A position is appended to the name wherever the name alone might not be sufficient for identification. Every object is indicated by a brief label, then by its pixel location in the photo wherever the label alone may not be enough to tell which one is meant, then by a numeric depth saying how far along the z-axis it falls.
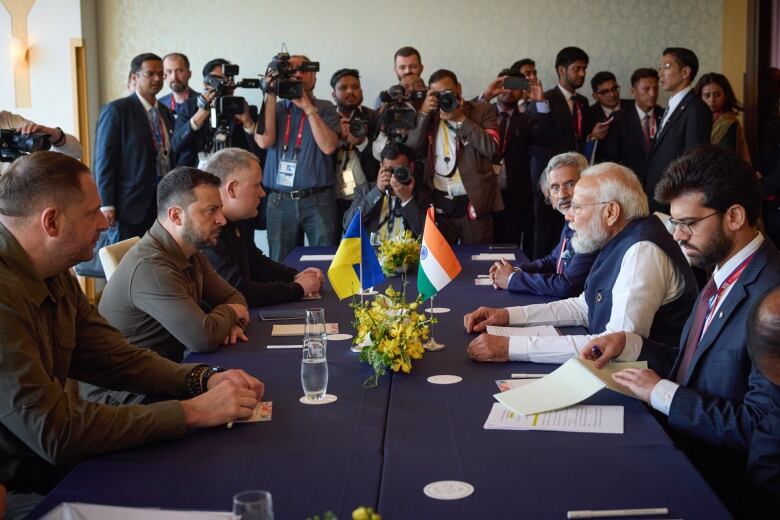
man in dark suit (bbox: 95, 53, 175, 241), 5.98
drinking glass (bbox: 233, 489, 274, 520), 1.16
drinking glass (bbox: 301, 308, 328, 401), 2.24
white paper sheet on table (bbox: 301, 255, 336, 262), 5.06
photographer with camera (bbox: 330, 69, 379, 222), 6.32
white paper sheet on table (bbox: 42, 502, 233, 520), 1.60
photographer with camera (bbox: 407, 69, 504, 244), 5.95
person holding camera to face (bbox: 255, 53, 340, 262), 6.15
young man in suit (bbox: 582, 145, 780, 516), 2.12
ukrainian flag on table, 3.29
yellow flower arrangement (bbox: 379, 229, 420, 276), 4.22
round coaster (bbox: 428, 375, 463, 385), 2.46
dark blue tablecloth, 1.65
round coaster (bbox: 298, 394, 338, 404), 2.27
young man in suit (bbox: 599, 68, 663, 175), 6.89
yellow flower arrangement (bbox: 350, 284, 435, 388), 2.47
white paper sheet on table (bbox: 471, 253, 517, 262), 4.94
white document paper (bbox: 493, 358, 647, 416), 2.17
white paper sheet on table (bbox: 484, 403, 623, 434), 2.04
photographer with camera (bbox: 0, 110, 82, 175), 4.57
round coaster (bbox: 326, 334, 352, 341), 3.03
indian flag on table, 3.02
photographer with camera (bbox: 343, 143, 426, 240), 5.49
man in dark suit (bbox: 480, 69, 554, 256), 6.66
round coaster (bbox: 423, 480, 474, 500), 1.68
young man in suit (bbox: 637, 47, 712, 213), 5.93
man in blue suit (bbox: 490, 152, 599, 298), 3.74
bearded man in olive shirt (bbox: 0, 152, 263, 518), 1.89
